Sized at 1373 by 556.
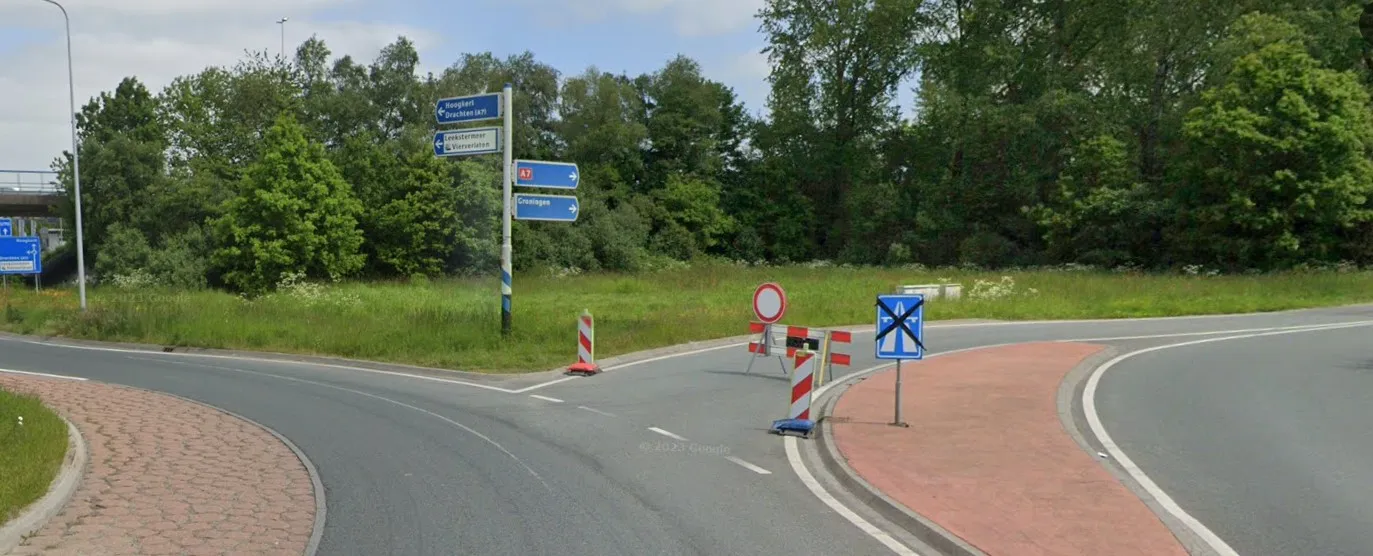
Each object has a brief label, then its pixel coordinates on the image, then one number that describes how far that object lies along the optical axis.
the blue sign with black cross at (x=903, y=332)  10.96
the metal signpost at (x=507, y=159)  19.47
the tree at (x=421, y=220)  51.41
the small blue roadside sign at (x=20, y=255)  32.50
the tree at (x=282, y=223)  47.53
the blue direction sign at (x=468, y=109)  19.59
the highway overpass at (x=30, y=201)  51.59
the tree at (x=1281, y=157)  40.22
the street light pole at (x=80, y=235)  28.56
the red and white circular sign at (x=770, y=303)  15.70
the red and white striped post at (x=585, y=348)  16.89
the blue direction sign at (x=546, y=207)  19.47
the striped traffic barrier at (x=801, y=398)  10.95
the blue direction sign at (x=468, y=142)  19.52
